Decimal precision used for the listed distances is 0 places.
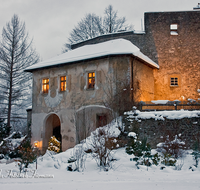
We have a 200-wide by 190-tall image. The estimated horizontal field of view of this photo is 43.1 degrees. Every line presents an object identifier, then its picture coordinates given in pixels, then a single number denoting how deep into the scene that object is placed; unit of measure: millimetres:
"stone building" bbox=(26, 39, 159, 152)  14922
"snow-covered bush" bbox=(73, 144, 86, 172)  8424
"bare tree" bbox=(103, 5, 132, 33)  28203
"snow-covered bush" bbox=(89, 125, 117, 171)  8664
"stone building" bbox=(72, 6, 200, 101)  18125
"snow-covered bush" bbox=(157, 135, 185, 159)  10031
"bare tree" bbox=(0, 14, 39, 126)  22344
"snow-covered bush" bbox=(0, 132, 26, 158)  13930
